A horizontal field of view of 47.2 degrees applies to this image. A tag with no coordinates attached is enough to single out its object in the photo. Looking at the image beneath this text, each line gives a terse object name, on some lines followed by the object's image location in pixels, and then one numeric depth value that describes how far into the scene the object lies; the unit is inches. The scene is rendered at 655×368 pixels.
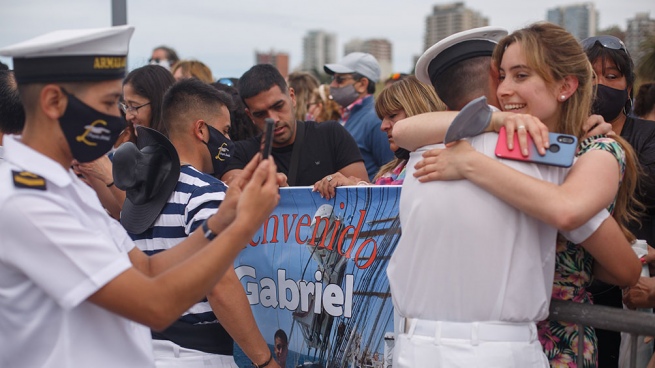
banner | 147.6
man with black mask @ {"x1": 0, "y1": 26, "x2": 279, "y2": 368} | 76.6
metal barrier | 107.5
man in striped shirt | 133.0
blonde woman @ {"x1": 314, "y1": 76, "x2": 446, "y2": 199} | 182.4
